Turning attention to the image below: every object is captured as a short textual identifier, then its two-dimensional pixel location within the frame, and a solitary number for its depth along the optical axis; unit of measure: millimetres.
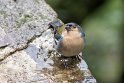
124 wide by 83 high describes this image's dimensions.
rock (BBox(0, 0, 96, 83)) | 7328
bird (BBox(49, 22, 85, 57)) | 7730
